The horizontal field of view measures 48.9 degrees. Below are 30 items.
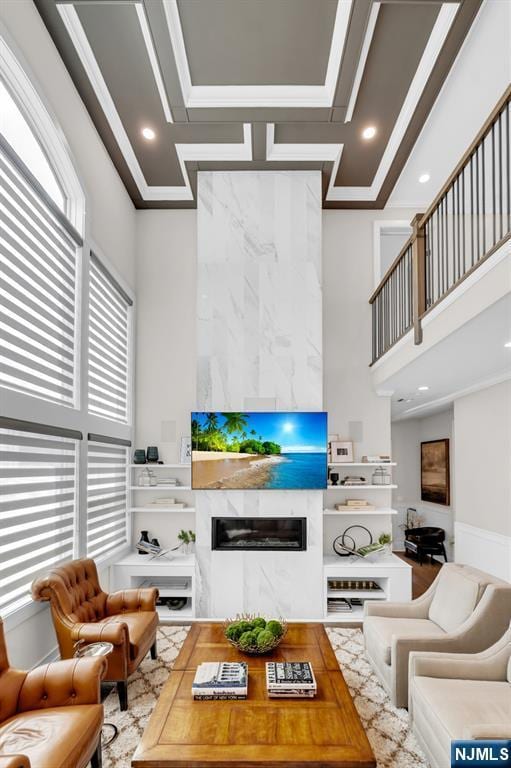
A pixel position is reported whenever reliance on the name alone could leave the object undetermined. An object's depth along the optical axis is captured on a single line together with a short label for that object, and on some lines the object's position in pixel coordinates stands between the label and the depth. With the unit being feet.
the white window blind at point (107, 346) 16.24
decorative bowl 10.74
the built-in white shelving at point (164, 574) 17.52
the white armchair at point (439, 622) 10.87
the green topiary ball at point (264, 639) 10.63
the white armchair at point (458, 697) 8.16
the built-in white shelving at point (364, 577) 17.70
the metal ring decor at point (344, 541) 19.72
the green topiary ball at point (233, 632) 10.98
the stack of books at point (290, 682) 9.12
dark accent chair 28.66
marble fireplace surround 17.69
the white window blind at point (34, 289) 10.82
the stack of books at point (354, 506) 19.25
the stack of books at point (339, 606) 17.85
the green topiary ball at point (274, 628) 10.92
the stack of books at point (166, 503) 19.62
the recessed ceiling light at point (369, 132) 16.55
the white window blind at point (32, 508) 10.68
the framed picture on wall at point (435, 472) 30.71
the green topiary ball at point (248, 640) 10.74
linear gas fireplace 17.81
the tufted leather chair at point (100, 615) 11.07
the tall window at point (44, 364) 10.83
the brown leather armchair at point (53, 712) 7.37
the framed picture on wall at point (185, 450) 19.98
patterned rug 9.64
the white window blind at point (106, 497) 15.96
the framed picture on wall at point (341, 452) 20.00
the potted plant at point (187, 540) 19.07
